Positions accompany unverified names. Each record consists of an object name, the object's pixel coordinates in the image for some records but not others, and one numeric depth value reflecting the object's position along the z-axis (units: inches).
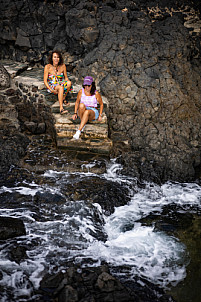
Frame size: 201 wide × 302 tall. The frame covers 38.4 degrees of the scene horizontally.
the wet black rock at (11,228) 181.5
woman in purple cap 252.4
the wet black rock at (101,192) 218.1
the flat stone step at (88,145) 259.0
